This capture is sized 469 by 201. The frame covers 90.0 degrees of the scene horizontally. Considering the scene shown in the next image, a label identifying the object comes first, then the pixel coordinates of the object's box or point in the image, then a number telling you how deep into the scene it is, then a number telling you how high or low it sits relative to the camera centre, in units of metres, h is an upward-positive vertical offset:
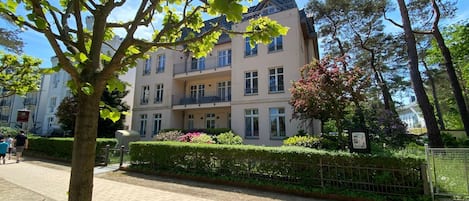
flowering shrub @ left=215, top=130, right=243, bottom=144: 14.58 -0.46
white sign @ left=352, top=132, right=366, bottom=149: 7.40 -0.25
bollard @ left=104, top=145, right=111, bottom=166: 12.41 -1.26
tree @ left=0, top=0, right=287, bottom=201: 2.00 +0.70
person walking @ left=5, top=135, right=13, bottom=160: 16.15 -0.80
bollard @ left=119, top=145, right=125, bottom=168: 11.80 -1.27
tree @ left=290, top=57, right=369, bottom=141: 10.16 +1.89
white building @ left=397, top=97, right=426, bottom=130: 72.25 +5.76
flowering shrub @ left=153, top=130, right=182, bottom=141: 16.70 -0.33
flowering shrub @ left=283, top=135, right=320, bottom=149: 11.80 -0.50
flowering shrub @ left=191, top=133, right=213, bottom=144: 14.11 -0.45
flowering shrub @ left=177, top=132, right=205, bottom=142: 15.68 -0.38
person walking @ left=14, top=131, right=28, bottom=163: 13.62 -0.77
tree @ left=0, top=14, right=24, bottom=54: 10.61 +4.19
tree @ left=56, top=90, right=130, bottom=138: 20.03 +1.25
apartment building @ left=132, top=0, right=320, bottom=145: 16.44 +3.90
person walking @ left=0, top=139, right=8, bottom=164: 12.58 -0.98
